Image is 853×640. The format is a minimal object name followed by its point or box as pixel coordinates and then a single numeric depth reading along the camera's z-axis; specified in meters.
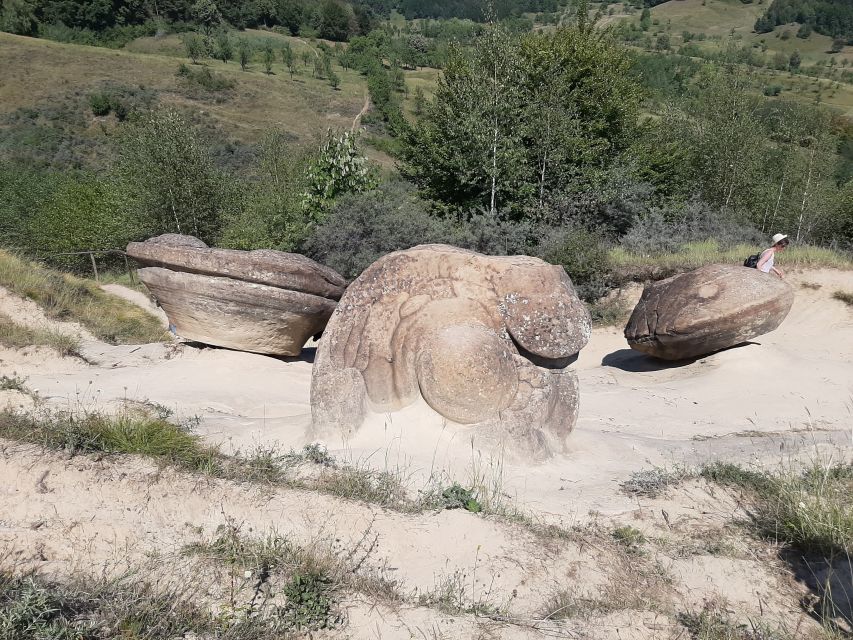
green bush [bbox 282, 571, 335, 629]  3.35
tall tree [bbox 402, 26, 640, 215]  18.67
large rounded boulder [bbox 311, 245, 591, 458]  5.71
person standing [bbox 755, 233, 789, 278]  10.23
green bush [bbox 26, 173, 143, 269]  23.12
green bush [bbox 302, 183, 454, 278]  16.36
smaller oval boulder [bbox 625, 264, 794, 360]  8.98
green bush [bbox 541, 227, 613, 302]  14.62
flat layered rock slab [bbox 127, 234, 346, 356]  8.38
